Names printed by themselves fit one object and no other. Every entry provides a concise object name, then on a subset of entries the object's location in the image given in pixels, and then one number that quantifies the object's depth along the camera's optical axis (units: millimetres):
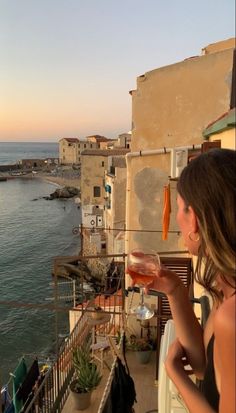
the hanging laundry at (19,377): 7555
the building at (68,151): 88000
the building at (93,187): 31820
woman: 959
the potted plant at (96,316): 8477
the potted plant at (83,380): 6676
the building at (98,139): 78050
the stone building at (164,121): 8266
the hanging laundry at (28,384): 7664
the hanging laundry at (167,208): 7316
